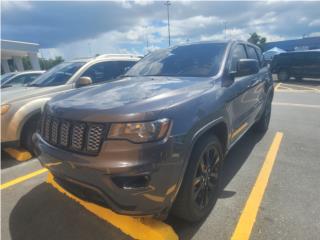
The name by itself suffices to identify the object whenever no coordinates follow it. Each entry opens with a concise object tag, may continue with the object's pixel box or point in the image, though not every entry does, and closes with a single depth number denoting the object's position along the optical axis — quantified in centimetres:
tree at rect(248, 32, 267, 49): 6631
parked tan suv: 468
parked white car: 927
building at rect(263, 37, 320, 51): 4962
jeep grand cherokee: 207
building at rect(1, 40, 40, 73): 2969
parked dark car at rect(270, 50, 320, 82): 1652
